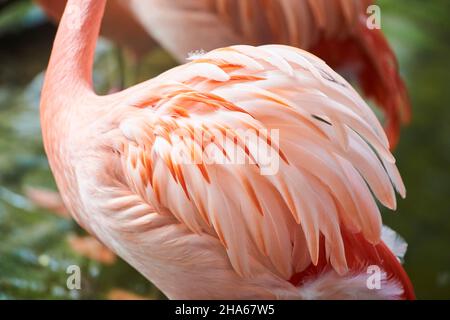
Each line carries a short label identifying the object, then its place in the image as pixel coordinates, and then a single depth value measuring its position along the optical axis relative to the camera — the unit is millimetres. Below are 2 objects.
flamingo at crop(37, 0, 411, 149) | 2357
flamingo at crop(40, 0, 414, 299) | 2181
